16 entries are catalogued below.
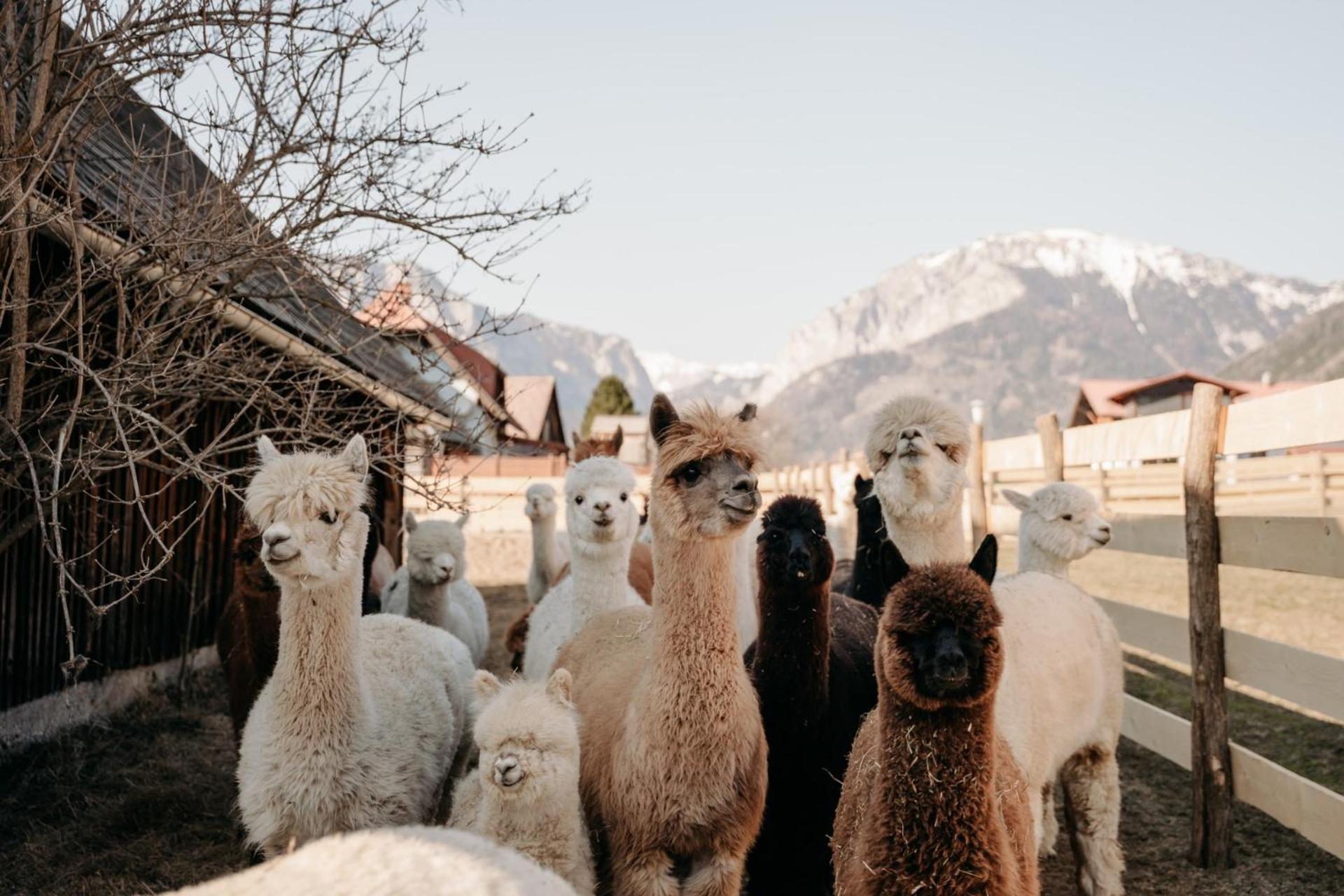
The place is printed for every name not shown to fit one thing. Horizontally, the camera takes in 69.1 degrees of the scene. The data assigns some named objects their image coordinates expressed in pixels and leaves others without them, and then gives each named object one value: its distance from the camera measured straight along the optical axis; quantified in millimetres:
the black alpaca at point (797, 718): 3826
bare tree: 4012
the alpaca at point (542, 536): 9156
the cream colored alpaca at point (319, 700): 3451
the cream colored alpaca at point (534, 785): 3266
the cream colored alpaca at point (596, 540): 5246
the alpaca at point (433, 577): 6727
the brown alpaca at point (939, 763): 2596
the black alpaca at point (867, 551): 5609
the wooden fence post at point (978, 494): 8250
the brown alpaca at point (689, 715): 3252
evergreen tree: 63719
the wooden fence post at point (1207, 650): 4629
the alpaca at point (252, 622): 4477
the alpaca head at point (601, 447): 7844
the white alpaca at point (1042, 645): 3934
